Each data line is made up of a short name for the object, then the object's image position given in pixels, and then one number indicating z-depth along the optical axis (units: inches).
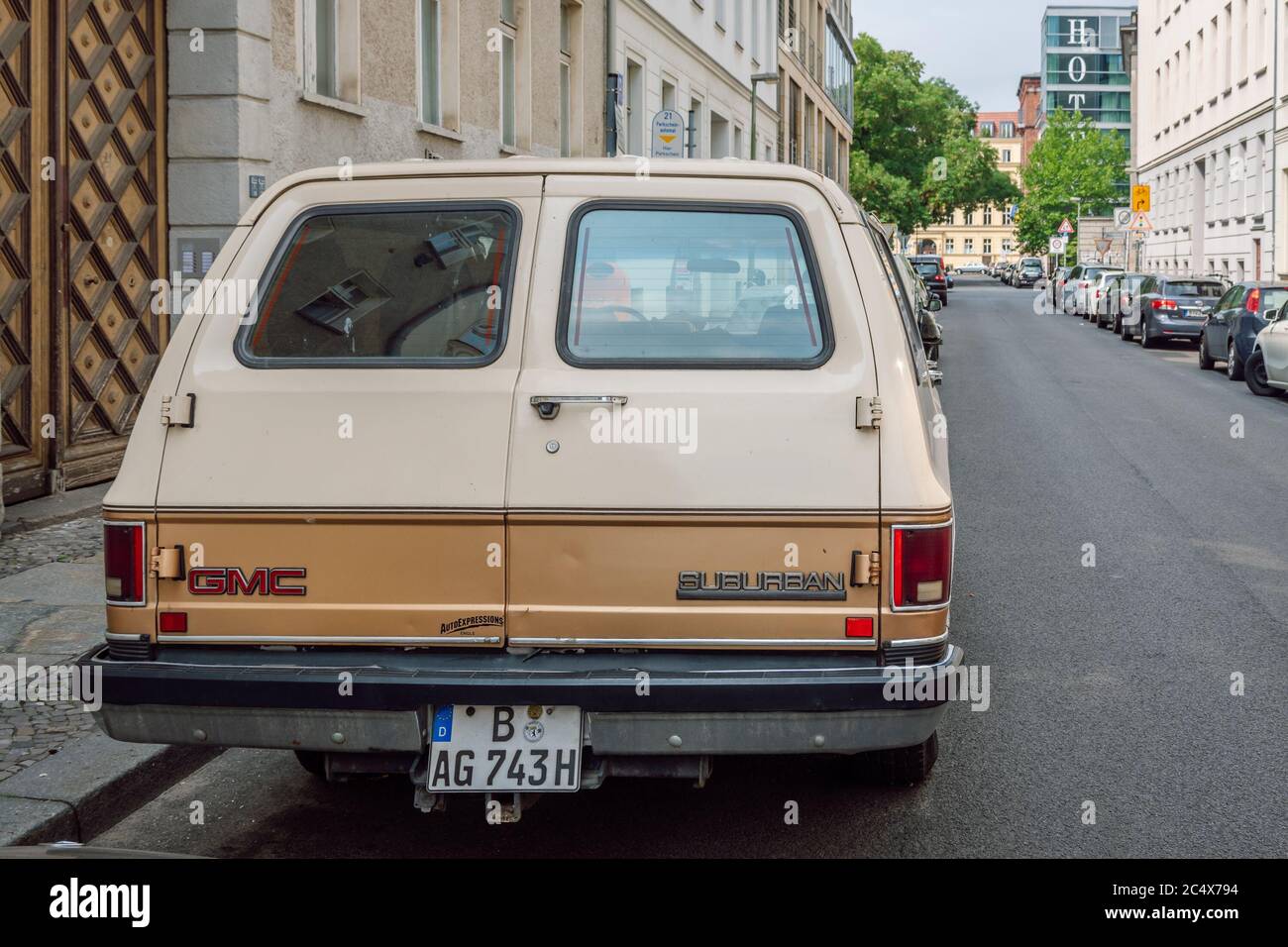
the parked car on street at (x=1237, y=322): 868.0
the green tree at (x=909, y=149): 3088.1
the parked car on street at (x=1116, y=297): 1334.9
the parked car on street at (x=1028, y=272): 3307.1
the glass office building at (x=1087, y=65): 5378.9
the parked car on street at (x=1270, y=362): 772.0
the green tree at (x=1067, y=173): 3528.5
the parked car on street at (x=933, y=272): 1762.7
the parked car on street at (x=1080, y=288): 1644.9
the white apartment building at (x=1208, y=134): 1754.4
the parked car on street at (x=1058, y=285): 1897.1
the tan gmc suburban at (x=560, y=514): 149.8
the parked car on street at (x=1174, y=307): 1175.0
